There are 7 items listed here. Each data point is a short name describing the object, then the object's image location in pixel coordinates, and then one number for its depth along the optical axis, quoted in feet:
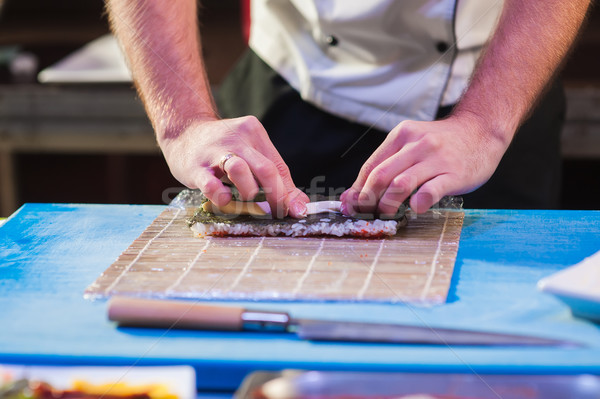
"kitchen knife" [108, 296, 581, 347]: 4.07
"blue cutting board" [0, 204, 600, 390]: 4.03
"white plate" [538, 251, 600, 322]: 4.09
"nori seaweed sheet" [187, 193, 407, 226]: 4.80
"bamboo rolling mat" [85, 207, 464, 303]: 4.33
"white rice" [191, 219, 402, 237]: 4.74
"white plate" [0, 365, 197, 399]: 3.87
